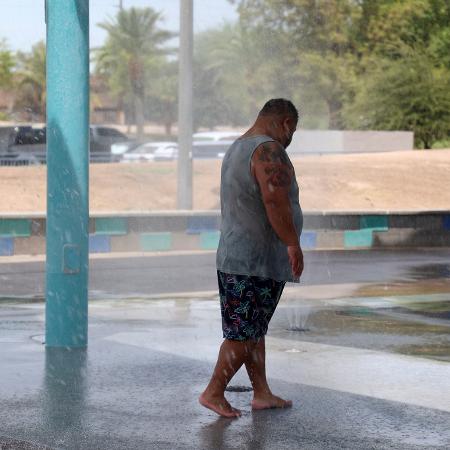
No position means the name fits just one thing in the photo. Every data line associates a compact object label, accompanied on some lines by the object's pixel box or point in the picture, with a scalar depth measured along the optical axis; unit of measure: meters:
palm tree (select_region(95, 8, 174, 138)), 84.06
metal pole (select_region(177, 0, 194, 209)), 20.44
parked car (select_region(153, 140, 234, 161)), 39.75
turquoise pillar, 8.46
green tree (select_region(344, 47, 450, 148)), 51.12
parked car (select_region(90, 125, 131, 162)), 42.78
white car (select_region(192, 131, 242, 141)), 53.62
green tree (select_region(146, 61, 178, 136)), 92.12
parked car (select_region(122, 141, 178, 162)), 40.12
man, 6.24
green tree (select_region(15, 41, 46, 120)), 86.38
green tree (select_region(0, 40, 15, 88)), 81.31
